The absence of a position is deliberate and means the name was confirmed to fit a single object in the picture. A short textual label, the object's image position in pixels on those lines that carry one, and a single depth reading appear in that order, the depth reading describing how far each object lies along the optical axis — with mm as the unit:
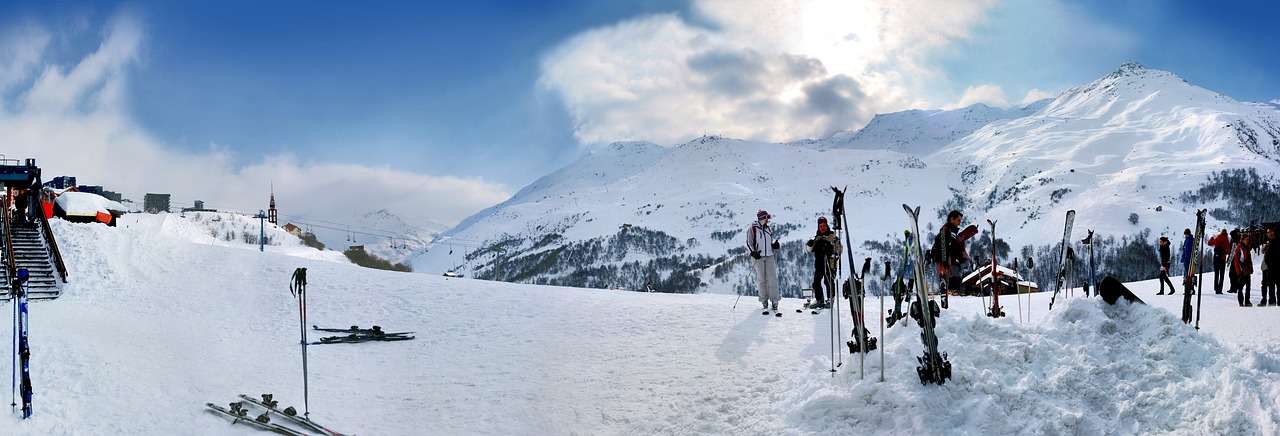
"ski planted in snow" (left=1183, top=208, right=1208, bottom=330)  13234
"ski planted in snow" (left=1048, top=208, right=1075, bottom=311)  14459
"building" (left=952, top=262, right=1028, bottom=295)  37469
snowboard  10727
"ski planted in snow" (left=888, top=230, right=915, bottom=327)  11852
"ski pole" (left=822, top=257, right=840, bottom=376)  12284
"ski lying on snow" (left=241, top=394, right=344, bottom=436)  10094
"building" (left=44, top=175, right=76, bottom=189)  46528
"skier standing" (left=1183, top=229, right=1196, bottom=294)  17577
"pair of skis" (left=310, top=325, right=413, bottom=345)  16172
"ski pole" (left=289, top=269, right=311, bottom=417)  10977
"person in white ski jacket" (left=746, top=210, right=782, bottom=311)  15609
